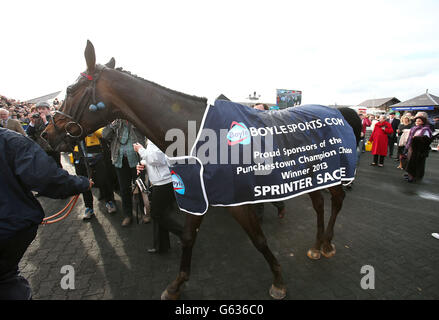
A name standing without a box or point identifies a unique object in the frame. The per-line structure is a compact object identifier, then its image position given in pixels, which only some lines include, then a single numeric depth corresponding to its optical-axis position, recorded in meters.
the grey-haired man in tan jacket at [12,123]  5.49
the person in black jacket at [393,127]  10.72
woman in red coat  8.91
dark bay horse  2.18
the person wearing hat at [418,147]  6.62
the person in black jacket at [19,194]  1.55
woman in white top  3.04
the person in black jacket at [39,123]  5.37
